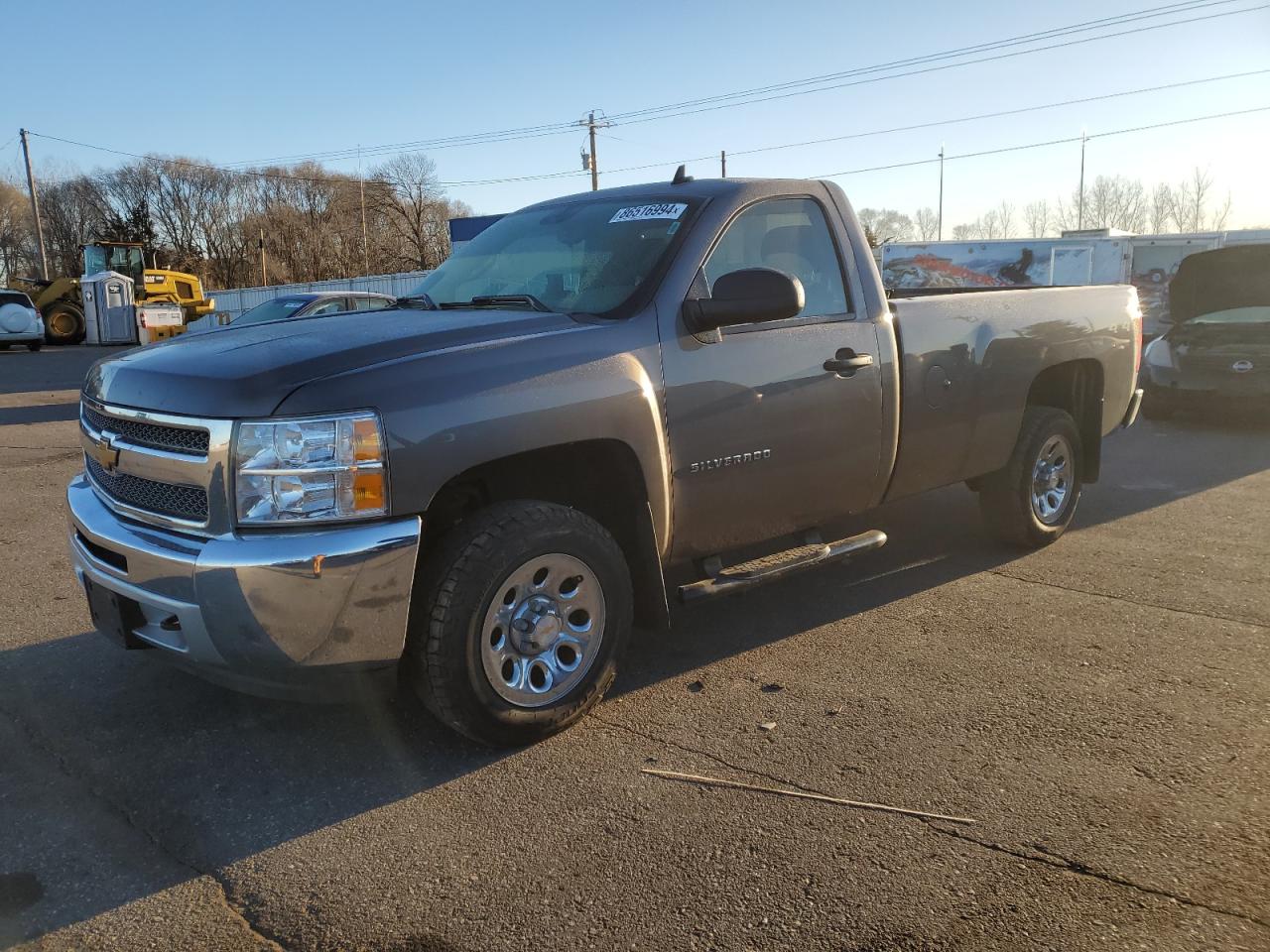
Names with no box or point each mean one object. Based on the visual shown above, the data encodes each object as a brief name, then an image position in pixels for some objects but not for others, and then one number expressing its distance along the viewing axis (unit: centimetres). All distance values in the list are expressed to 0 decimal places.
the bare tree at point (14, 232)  8588
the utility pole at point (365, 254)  7025
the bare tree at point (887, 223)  7834
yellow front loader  3406
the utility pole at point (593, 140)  5059
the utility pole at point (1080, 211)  7619
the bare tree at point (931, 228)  8597
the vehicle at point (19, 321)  2970
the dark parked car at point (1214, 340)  1009
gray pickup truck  296
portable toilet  3278
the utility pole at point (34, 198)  5388
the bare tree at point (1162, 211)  7663
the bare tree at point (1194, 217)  7206
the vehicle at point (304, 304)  1257
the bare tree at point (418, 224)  6969
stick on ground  301
